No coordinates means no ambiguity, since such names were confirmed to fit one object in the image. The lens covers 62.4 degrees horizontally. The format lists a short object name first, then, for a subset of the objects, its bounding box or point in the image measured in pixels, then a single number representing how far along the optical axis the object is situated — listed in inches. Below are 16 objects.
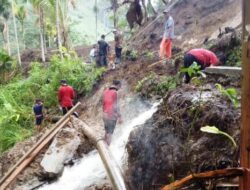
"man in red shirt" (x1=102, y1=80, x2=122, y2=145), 183.0
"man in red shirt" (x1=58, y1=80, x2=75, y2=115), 239.9
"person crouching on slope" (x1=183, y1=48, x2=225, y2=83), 164.9
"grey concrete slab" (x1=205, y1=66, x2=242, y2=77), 144.6
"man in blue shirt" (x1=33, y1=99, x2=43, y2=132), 252.6
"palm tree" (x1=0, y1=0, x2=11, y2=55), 553.8
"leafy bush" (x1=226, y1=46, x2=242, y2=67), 196.1
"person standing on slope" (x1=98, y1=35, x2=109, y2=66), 322.8
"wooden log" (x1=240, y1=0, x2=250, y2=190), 46.6
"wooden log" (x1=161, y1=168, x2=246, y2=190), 48.9
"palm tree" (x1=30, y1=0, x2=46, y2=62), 506.8
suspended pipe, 104.4
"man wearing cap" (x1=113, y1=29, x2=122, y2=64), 334.6
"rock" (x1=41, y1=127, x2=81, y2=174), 181.2
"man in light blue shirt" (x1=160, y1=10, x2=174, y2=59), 259.3
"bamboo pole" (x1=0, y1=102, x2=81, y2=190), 162.7
